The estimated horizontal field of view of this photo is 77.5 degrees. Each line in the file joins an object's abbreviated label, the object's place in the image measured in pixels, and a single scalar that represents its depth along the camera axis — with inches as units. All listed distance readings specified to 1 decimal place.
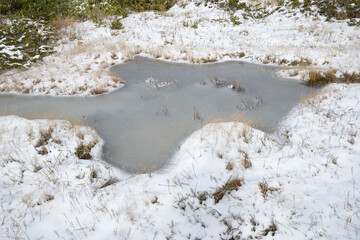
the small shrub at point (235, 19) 557.3
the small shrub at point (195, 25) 554.3
